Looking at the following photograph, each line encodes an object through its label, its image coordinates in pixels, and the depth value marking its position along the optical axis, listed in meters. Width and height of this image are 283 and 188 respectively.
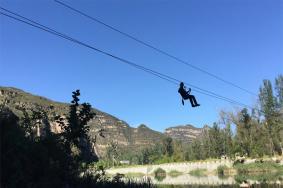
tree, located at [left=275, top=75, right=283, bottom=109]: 53.88
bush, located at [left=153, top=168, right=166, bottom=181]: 54.65
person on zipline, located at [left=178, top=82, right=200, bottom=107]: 11.32
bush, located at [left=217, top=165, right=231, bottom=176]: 45.23
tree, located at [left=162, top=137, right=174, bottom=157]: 77.55
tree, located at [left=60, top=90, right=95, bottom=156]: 7.54
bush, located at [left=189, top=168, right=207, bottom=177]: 48.16
